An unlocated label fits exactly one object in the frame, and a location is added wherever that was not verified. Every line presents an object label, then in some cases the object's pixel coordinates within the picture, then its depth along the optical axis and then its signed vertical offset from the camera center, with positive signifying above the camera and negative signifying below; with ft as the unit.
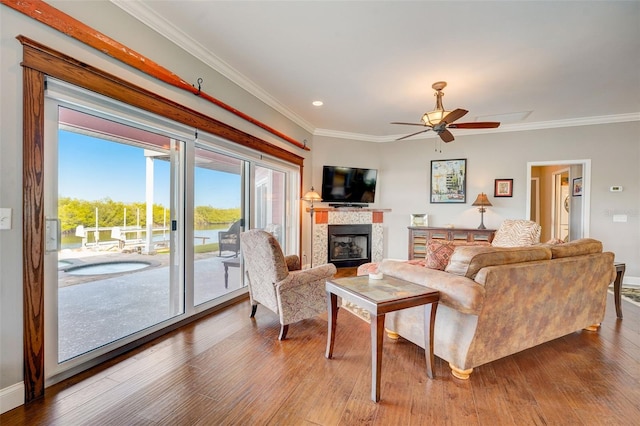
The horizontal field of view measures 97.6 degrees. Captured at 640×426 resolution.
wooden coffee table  5.80 -1.96
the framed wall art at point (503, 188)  17.57 +1.62
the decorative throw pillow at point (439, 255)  7.61 -1.16
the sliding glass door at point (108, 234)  6.73 -0.70
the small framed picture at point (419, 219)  19.06 -0.45
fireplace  18.84 -2.28
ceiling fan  11.26 +3.71
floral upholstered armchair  8.42 -2.22
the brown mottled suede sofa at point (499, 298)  6.36 -2.07
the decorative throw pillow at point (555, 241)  9.01 -0.91
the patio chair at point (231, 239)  11.85 -1.24
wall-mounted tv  18.63 +1.82
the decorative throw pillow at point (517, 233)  13.25 -0.99
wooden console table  17.02 -1.43
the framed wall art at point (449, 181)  18.49 +2.15
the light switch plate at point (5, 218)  5.24 -0.19
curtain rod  5.59 +3.98
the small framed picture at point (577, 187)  18.20 +1.83
